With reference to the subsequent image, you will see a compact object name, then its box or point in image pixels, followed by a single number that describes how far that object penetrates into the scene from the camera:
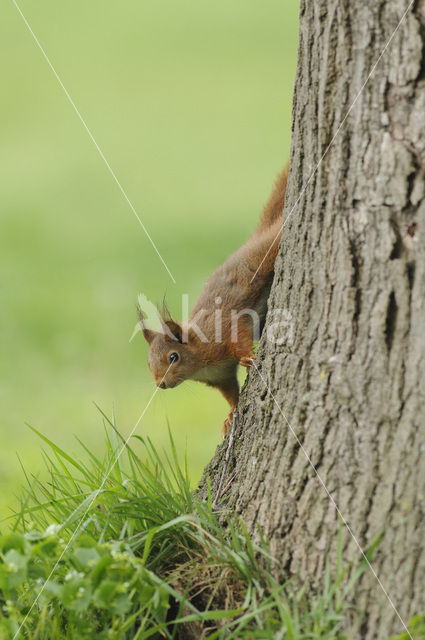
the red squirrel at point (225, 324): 7.81
